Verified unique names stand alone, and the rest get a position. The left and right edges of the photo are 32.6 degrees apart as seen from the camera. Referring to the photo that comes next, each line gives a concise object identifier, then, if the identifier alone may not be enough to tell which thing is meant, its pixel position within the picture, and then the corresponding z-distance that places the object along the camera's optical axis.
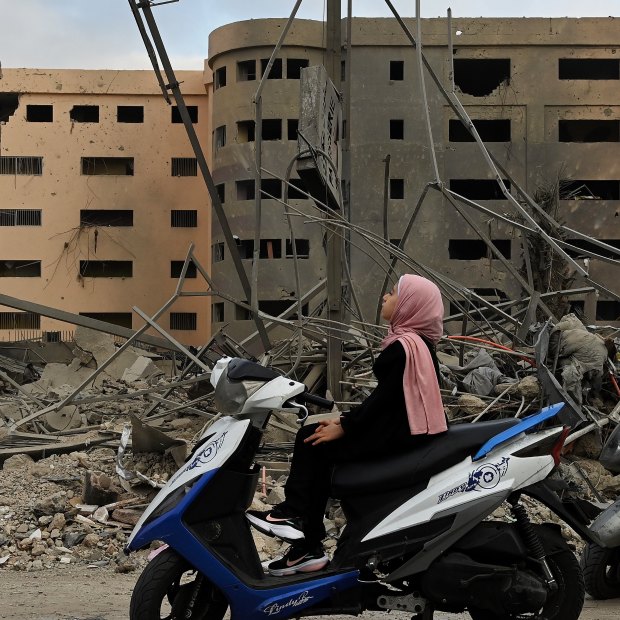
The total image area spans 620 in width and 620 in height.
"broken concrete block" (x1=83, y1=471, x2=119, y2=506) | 8.38
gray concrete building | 37.81
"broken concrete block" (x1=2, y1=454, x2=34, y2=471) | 9.72
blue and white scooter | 4.24
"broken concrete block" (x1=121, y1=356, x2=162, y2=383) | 17.81
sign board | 9.33
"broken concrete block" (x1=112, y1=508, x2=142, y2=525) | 8.02
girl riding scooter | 4.38
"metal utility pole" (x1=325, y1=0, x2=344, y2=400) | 10.45
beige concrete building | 43.22
